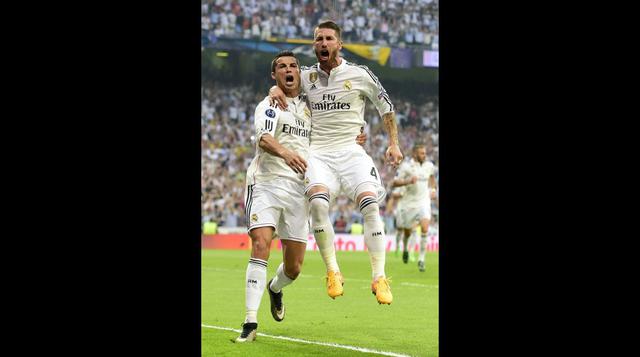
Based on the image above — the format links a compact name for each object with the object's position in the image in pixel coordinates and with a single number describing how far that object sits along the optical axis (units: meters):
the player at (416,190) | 19.03
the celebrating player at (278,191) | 8.17
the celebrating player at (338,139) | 8.05
